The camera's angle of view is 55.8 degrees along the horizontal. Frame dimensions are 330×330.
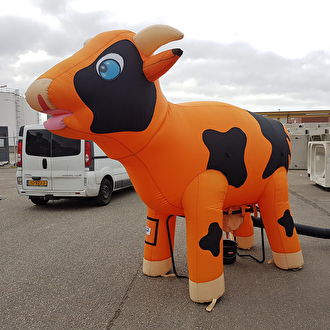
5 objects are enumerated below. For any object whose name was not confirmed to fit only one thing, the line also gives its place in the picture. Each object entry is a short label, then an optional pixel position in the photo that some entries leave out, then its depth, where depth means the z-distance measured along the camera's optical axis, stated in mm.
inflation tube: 3769
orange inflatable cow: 2168
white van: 6770
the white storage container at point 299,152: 15820
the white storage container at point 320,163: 9070
